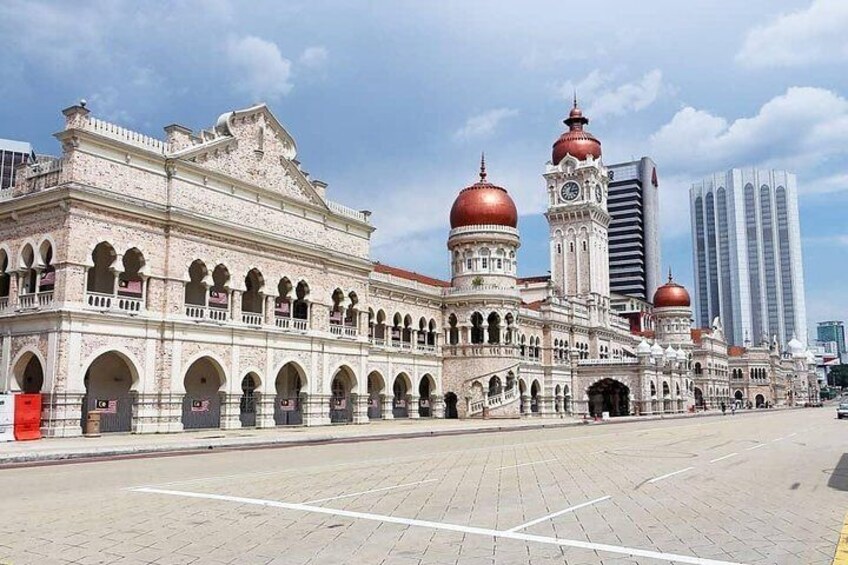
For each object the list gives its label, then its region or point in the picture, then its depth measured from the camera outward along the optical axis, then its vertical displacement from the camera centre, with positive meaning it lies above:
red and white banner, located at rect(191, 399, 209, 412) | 30.41 -1.17
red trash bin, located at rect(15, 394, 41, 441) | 23.75 -1.23
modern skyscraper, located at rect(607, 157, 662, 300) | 154.38 +29.70
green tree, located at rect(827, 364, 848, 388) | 195.25 -1.94
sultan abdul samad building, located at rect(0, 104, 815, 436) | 26.77 +3.66
